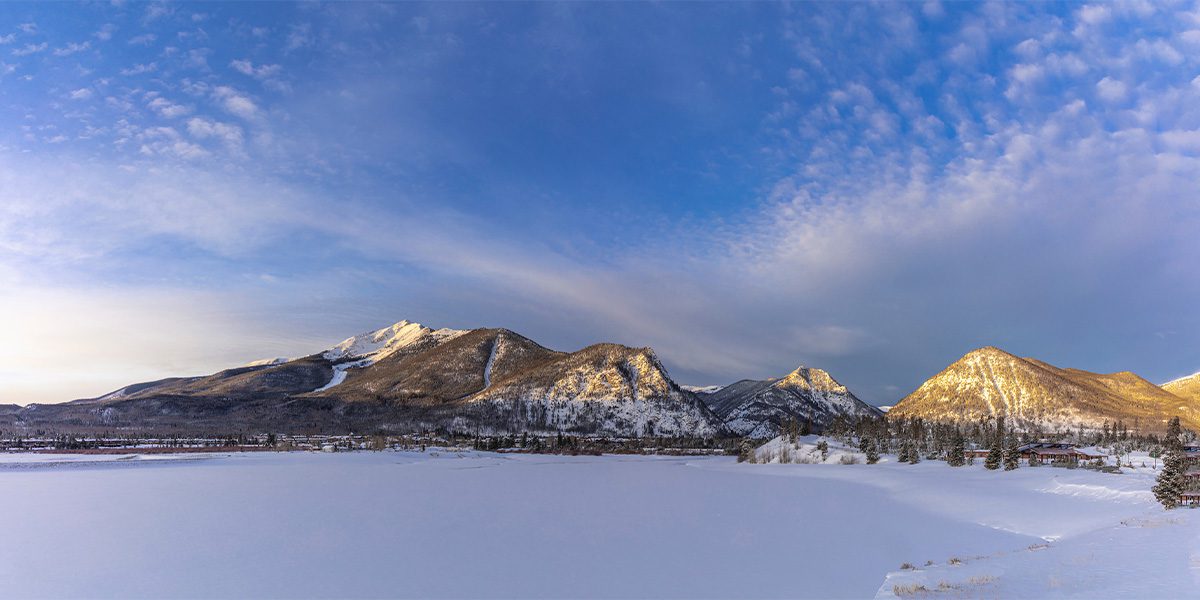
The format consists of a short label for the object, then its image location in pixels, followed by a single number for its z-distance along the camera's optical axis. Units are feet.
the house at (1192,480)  123.29
